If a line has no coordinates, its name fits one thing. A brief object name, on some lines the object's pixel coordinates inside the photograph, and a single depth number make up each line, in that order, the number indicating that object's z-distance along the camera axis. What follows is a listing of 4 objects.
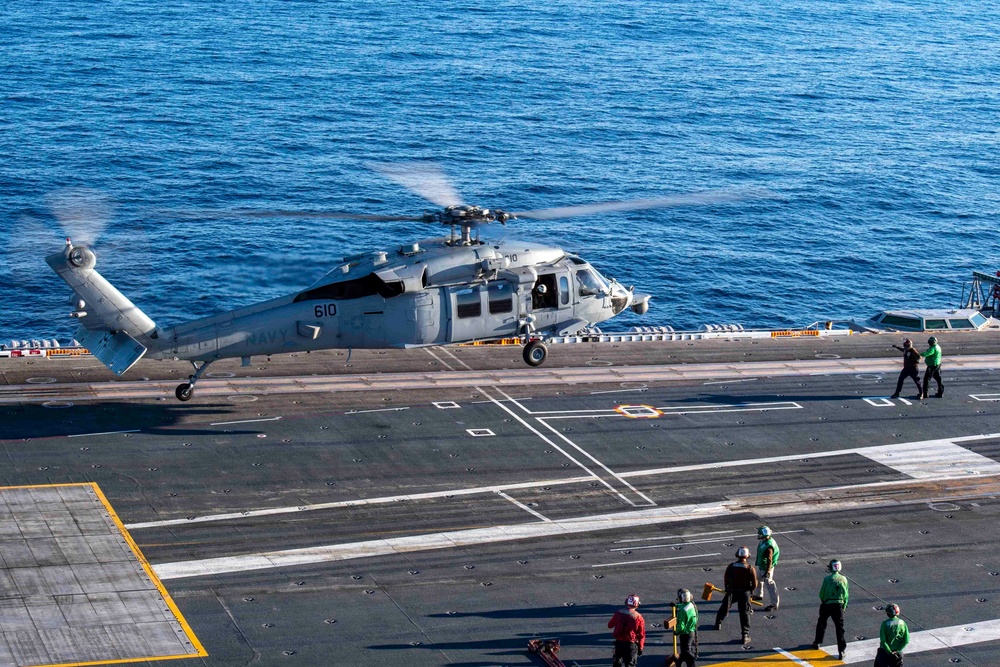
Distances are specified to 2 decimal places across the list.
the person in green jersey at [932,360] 42.97
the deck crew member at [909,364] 42.81
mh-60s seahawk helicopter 35.84
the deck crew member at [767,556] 26.67
